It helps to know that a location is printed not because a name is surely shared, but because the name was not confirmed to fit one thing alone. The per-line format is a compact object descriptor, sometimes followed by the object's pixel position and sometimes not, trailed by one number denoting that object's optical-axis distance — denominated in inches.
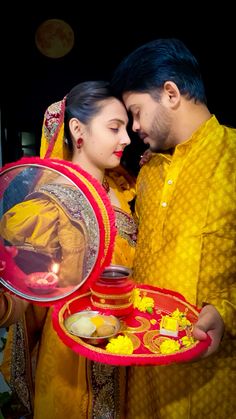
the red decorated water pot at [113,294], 50.8
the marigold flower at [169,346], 43.7
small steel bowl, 43.9
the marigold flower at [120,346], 43.0
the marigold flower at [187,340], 45.8
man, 57.0
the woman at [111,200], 59.7
